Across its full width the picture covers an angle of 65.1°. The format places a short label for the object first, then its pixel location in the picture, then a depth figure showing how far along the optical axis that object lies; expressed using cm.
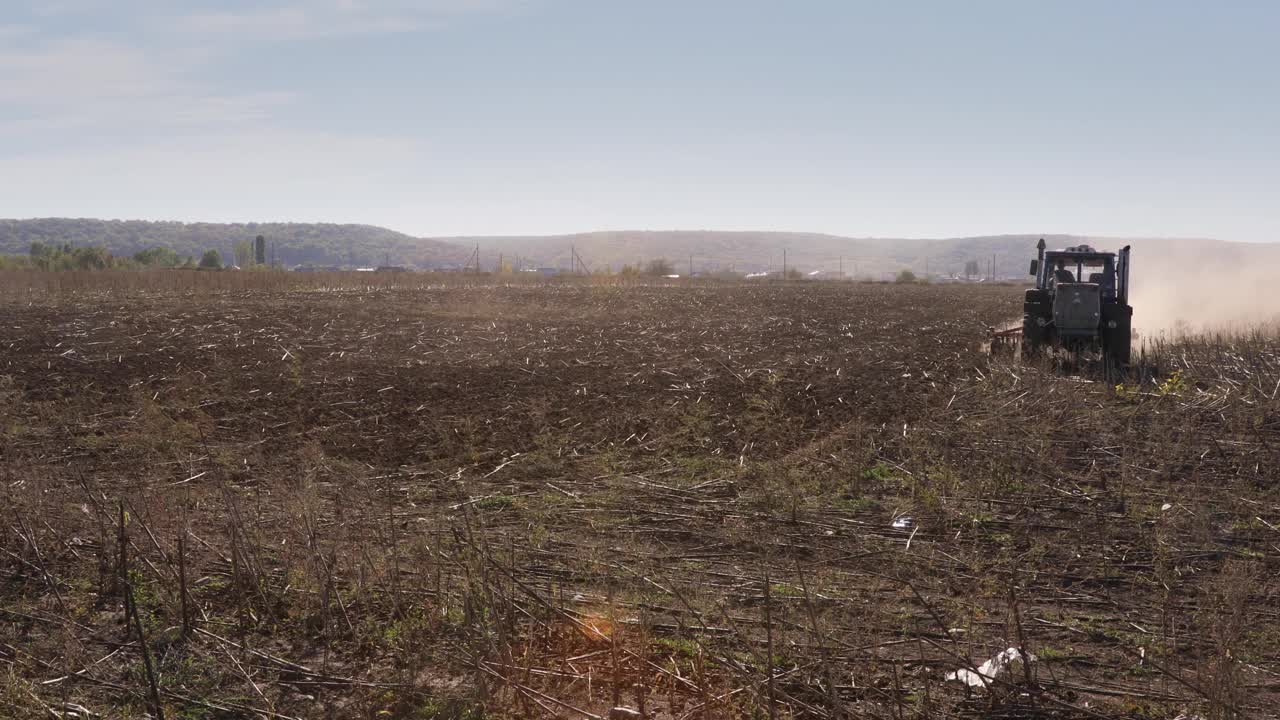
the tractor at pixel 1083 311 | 1942
